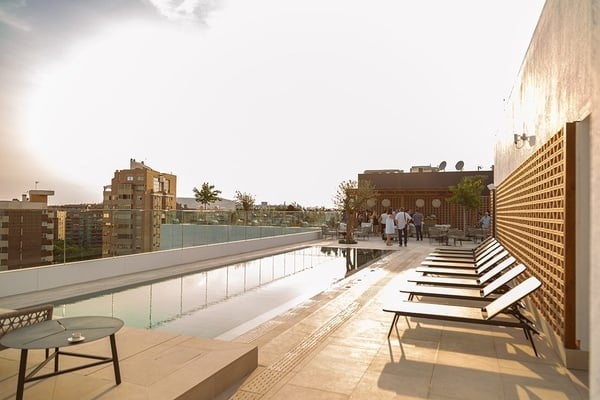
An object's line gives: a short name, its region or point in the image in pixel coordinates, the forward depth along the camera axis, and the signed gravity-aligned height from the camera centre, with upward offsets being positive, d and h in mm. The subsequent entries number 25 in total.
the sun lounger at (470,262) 7082 -1056
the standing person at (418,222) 17672 -605
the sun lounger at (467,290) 4695 -1113
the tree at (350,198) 16547 +463
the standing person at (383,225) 17441 -826
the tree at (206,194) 42875 +1404
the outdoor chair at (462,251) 9344 -1051
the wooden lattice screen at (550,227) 3656 -209
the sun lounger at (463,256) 8000 -1053
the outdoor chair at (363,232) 18031 -1124
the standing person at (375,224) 21744 -927
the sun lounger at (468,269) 6289 -1077
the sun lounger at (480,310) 3803 -1120
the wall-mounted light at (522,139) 5961 +1249
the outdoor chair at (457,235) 15184 -1023
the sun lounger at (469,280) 5481 -1084
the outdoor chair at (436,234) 15725 -1021
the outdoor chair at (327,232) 19547 -1249
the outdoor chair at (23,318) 2682 -859
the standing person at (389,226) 15336 -709
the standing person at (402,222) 15220 -534
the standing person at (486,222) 16688 -539
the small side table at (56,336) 2383 -892
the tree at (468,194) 19453 +807
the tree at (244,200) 31439 +577
